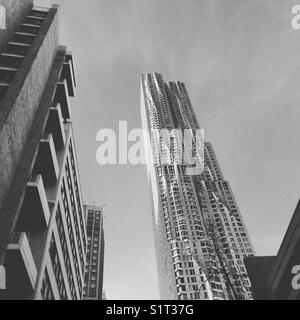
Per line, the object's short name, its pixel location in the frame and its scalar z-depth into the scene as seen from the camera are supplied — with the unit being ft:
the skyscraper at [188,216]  313.05
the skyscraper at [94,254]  344.90
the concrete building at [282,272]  61.11
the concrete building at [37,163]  74.90
